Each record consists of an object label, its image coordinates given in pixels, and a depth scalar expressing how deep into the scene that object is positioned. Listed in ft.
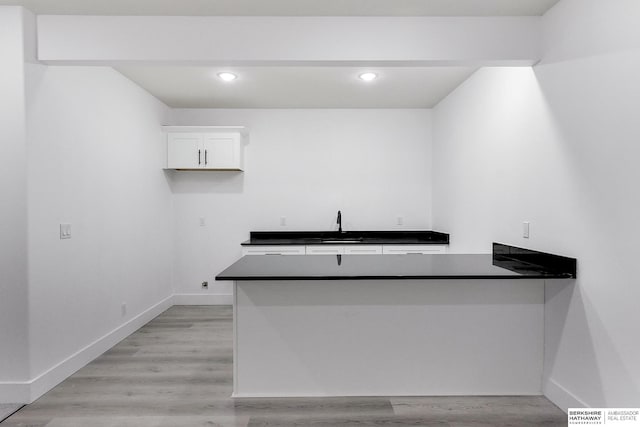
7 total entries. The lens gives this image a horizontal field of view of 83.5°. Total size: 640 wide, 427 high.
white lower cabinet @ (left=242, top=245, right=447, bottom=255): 13.24
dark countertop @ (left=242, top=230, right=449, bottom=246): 14.82
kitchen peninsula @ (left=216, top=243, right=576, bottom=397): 7.55
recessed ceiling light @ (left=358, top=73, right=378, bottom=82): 10.88
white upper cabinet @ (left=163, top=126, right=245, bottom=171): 14.23
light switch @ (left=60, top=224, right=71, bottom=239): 8.57
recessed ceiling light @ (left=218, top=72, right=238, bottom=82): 11.02
